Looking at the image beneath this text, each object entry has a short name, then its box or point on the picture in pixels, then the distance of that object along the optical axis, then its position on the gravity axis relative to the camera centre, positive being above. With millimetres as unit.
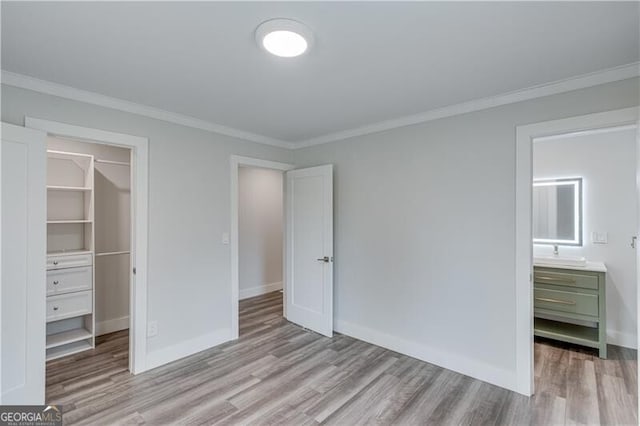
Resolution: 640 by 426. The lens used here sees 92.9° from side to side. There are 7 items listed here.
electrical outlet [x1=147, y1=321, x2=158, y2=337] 2789 -1061
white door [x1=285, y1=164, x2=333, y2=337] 3584 -429
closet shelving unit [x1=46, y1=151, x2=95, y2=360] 3027 -410
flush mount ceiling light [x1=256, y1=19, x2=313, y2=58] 1552 +962
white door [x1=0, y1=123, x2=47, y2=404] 1948 -337
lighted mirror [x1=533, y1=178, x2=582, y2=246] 3541 +43
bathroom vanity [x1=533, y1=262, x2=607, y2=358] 3035 -941
